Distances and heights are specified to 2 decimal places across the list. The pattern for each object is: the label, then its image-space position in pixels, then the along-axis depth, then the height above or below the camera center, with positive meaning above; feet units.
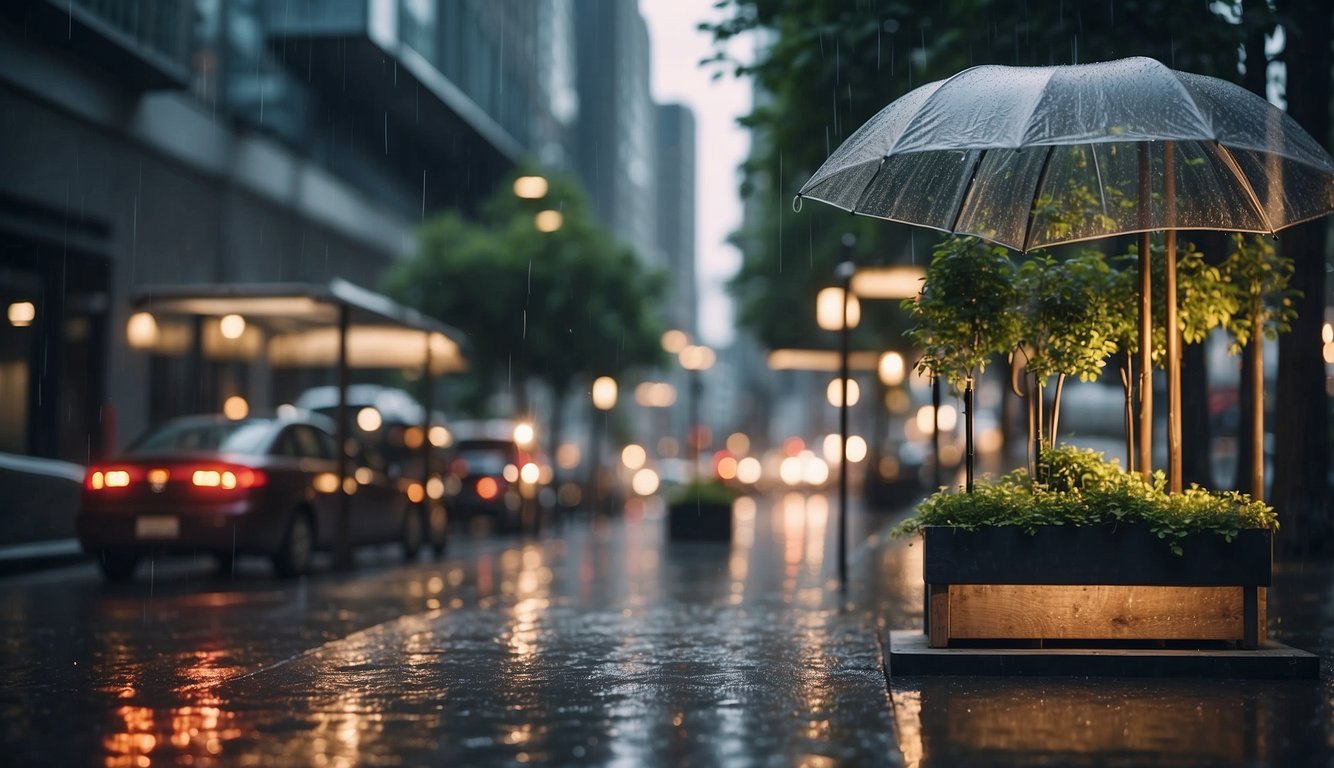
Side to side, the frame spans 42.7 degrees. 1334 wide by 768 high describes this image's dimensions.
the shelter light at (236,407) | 96.04 +3.91
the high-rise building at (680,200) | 545.85 +94.35
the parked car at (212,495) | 48.26 -0.57
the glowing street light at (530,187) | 99.09 +16.97
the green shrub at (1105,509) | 26.30 -0.41
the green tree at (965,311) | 29.09 +2.91
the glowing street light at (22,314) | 76.71 +7.29
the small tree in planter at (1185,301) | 31.35 +3.39
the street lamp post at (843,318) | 50.83 +5.49
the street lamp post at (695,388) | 94.46 +6.10
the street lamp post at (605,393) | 106.52 +5.37
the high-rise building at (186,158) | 77.15 +18.30
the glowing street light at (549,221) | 107.96 +16.50
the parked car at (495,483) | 89.35 -0.27
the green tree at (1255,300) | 32.35 +3.54
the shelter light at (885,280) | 66.39 +7.93
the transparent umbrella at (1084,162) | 25.49 +5.46
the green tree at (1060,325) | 29.91 +2.76
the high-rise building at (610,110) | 327.67 +73.98
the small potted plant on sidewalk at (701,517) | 78.23 -1.72
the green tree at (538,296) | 132.77 +14.36
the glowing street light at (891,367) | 92.73 +6.18
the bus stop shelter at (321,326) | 54.29 +5.64
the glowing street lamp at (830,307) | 58.03 +5.92
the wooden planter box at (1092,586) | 26.35 -1.62
